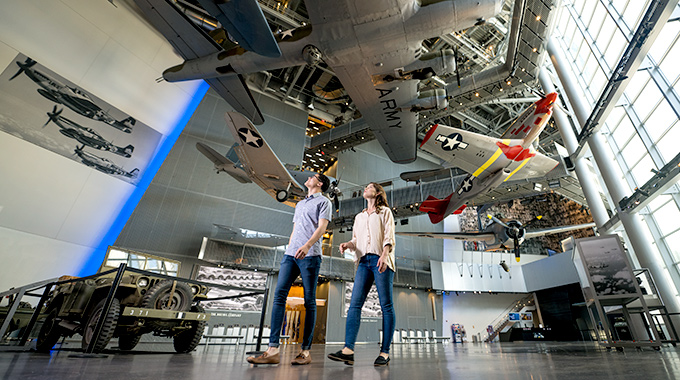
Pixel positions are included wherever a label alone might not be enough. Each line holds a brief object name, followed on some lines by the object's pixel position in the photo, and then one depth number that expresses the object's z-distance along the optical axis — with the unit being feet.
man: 7.47
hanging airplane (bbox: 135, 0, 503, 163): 16.96
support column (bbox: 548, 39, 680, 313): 25.92
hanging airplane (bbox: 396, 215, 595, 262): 38.86
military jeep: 9.29
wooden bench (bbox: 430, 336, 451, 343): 53.67
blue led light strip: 25.14
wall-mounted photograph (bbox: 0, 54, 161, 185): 17.25
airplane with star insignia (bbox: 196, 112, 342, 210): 27.27
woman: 7.41
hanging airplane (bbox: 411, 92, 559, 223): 25.25
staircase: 64.27
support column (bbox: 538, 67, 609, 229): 35.86
